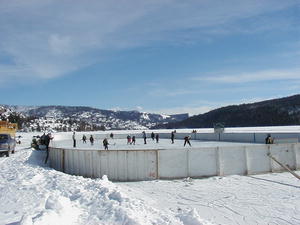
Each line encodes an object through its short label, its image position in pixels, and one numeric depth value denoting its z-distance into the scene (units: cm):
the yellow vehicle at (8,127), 3359
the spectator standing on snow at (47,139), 2455
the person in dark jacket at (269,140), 2187
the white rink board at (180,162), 1369
